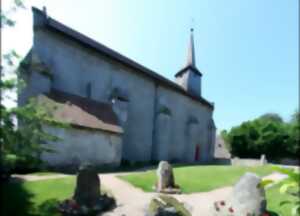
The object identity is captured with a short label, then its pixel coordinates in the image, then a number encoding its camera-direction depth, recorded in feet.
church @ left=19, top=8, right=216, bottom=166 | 63.93
